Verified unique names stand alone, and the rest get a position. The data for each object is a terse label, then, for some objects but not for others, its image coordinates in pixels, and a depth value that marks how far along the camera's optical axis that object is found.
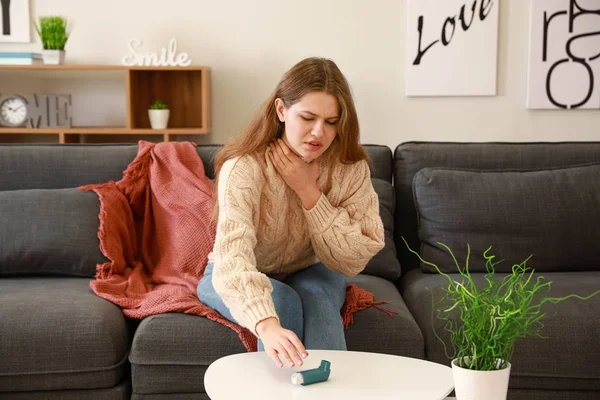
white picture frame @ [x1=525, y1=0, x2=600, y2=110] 3.25
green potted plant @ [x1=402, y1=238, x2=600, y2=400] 1.21
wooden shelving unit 3.20
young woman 1.74
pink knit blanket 2.24
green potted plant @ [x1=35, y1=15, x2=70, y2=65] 3.14
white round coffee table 1.33
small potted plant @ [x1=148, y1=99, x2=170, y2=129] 3.22
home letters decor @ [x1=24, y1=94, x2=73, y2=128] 3.22
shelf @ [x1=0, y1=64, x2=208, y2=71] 3.14
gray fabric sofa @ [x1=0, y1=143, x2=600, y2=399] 1.91
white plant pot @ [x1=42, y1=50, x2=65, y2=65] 3.15
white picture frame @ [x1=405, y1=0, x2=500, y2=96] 3.28
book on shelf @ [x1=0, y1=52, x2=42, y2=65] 3.13
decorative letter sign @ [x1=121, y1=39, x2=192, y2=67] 3.20
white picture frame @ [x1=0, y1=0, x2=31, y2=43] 3.33
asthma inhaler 1.36
